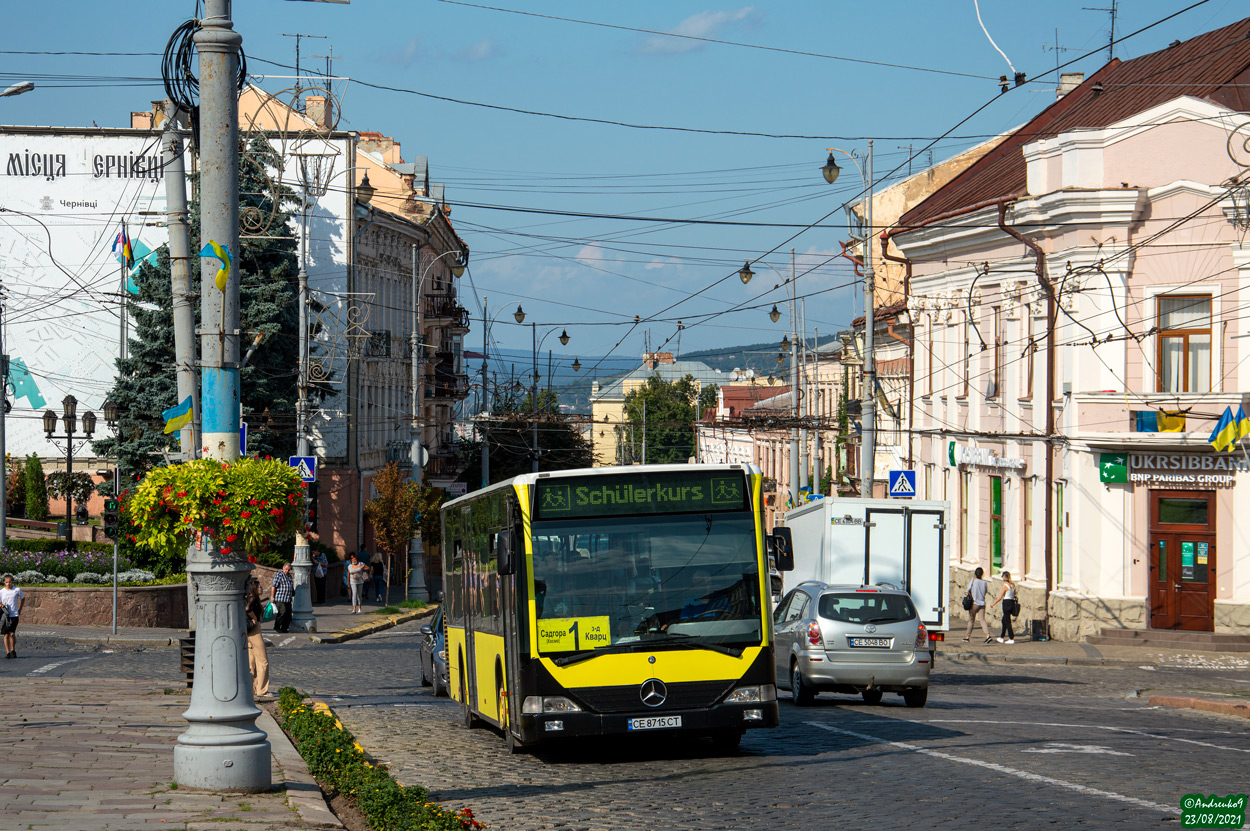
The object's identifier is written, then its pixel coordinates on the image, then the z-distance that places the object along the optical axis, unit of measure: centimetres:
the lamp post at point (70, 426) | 4872
